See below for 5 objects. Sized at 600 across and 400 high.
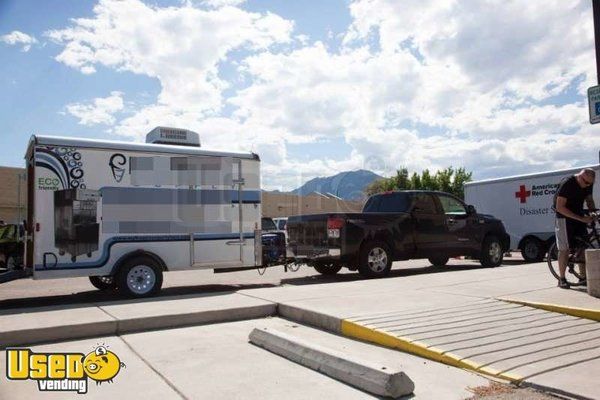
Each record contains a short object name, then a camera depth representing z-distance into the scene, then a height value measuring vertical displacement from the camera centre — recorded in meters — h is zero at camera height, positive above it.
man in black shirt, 7.84 +0.14
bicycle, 7.99 -0.35
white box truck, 15.55 +0.48
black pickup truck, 10.98 -0.18
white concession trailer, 8.80 +0.41
